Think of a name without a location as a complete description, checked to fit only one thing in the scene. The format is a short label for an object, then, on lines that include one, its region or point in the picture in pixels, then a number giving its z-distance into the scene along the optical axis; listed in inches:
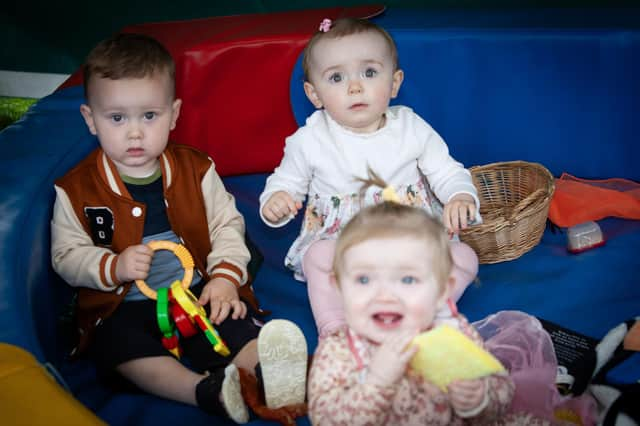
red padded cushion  78.9
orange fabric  72.2
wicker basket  65.2
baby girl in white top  60.2
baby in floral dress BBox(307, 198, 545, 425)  39.4
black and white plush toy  51.9
